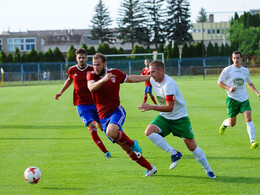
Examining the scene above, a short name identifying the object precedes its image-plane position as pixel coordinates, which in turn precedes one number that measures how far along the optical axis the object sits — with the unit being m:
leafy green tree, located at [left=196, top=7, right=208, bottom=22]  147.66
